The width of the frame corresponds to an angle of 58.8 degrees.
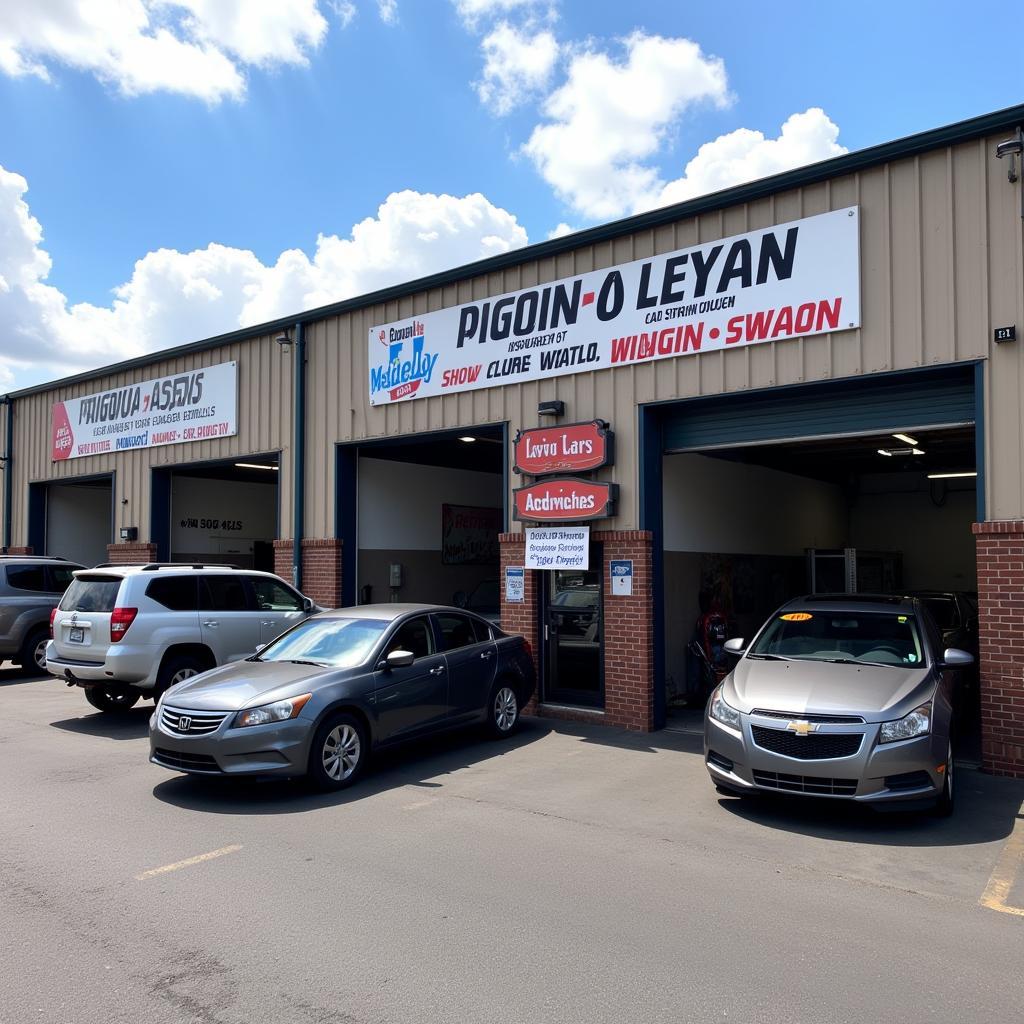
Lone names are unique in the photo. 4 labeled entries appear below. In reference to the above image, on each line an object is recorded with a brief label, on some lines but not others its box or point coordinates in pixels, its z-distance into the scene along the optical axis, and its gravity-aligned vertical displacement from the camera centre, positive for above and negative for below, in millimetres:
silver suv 10492 -934
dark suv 14461 -892
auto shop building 8680 +1762
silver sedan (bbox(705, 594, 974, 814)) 6477 -1253
